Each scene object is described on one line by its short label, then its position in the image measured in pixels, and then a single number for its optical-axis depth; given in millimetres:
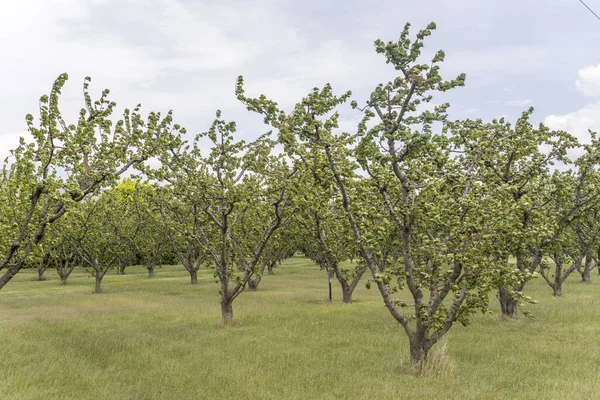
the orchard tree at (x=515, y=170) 12375
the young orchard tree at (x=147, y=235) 34844
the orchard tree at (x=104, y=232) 36188
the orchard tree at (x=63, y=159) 10445
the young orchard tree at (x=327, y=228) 18797
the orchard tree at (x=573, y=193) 18219
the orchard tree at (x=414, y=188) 12094
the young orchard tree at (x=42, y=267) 52353
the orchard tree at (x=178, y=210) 20814
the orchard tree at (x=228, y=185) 19562
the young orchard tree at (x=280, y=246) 35244
